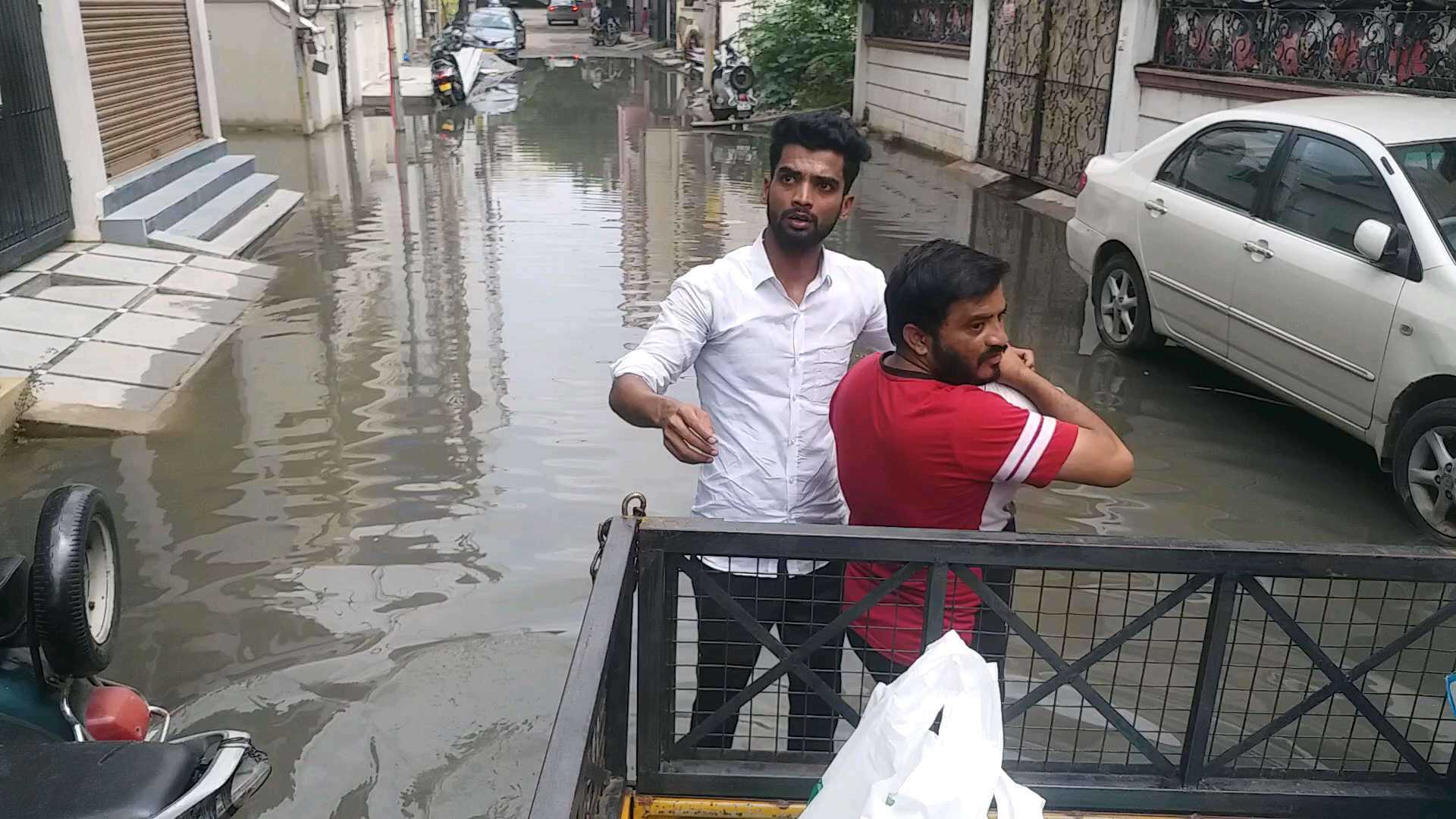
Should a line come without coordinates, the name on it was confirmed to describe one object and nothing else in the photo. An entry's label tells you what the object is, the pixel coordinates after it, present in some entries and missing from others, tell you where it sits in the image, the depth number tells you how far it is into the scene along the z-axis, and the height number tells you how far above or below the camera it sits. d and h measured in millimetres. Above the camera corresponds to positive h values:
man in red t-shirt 2143 -721
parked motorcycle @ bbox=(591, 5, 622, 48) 46500 -664
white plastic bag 1576 -978
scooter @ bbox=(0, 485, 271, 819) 1930 -1251
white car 4668 -1035
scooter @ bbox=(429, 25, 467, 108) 22234 -1197
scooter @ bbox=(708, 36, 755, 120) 20547 -1253
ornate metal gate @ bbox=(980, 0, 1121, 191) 11984 -681
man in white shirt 2479 -725
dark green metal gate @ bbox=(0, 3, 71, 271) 7555 -943
